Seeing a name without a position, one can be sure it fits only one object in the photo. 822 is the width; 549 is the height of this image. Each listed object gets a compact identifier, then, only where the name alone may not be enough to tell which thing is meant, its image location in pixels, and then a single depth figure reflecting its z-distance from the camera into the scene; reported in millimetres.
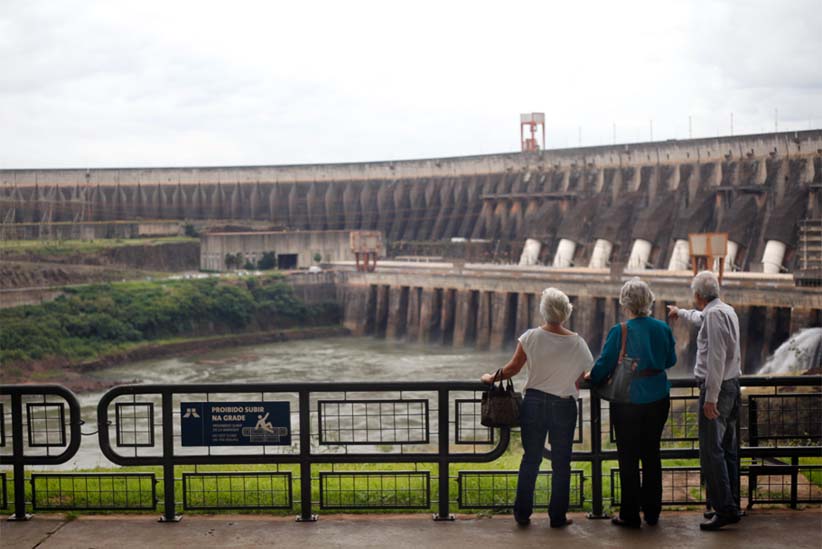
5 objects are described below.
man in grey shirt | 6301
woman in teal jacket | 6309
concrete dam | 37969
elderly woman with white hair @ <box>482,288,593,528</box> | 6340
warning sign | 6781
